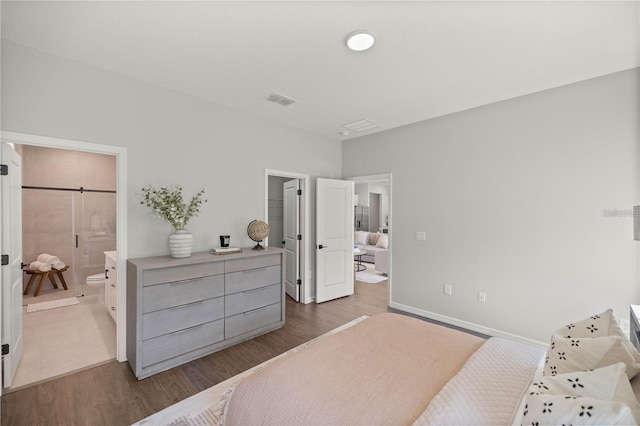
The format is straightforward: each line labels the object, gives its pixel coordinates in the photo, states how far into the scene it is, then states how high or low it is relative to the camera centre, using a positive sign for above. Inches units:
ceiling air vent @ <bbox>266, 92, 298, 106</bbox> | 123.4 +52.0
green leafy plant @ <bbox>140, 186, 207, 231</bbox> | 108.1 +3.8
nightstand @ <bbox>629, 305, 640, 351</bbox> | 69.8 -29.0
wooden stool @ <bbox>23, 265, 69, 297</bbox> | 179.6 -39.7
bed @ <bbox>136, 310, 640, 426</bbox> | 37.6 -31.8
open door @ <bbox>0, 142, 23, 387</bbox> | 86.3 -15.2
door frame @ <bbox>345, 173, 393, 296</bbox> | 168.4 -3.8
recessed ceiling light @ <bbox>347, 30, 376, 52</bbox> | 80.7 +51.3
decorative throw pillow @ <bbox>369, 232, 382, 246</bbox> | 312.2 -27.2
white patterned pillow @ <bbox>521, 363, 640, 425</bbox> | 32.3 -23.7
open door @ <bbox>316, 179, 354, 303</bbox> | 175.9 -16.2
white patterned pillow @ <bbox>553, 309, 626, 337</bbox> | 52.2 -22.0
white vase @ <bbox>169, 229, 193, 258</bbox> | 109.3 -11.3
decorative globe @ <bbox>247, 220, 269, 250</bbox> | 138.2 -8.2
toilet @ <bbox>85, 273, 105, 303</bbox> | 179.6 -42.0
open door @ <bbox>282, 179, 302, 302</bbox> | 179.0 -13.5
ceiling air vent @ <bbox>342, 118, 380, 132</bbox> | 157.5 +51.0
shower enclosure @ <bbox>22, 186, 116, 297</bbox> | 191.5 -8.5
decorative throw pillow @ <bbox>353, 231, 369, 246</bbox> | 319.9 -27.6
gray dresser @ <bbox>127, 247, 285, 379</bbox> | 96.2 -35.0
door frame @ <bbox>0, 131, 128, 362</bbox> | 105.1 -7.1
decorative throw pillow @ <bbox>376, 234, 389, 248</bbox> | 297.1 -29.4
